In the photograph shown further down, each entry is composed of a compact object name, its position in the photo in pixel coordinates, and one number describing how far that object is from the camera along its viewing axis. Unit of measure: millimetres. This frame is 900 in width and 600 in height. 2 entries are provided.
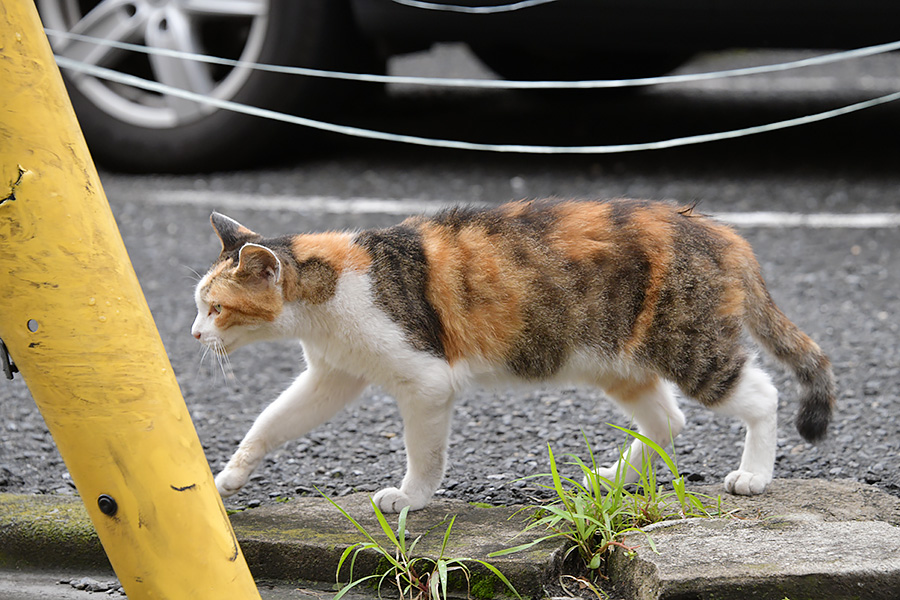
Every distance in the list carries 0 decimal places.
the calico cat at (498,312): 5504
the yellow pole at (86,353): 3889
